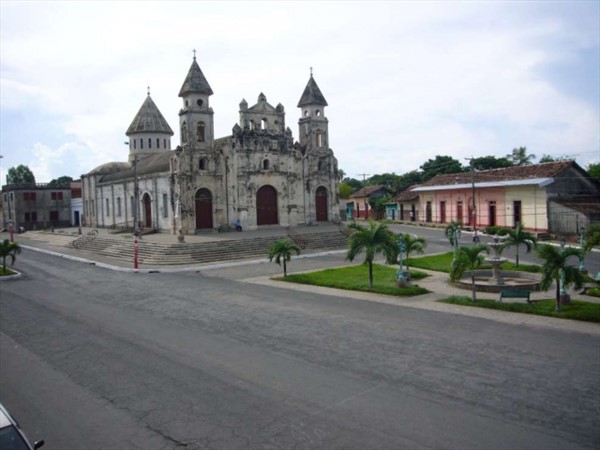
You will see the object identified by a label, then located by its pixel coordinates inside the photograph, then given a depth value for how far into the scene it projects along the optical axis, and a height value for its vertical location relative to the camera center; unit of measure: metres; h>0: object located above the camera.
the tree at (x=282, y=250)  24.20 -1.56
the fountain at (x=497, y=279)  19.47 -2.80
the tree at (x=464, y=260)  18.66 -1.73
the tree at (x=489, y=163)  61.59 +5.58
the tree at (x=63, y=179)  93.59 +7.62
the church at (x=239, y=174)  38.06 +3.38
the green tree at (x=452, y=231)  28.33 -1.06
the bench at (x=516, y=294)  16.56 -2.65
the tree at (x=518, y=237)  22.80 -1.18
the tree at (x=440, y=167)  62.59 +5.46
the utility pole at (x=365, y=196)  65.02 +2.13
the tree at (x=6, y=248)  26.58 -1.30
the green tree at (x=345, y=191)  79.89 +3.59
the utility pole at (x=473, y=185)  41.00 +2.09
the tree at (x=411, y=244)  22.54 -1.36
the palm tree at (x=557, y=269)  15.54 -1.80
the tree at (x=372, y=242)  20.23 -1.11
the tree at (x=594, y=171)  43.24 +3.14
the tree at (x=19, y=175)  83.31 +7.56
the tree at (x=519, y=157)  63.22 +6.36
